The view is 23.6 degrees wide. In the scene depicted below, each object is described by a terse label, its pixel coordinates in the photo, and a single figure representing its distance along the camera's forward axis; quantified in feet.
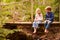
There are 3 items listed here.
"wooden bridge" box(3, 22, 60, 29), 16.56
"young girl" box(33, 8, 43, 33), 15.36
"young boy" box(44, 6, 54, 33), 15.08
